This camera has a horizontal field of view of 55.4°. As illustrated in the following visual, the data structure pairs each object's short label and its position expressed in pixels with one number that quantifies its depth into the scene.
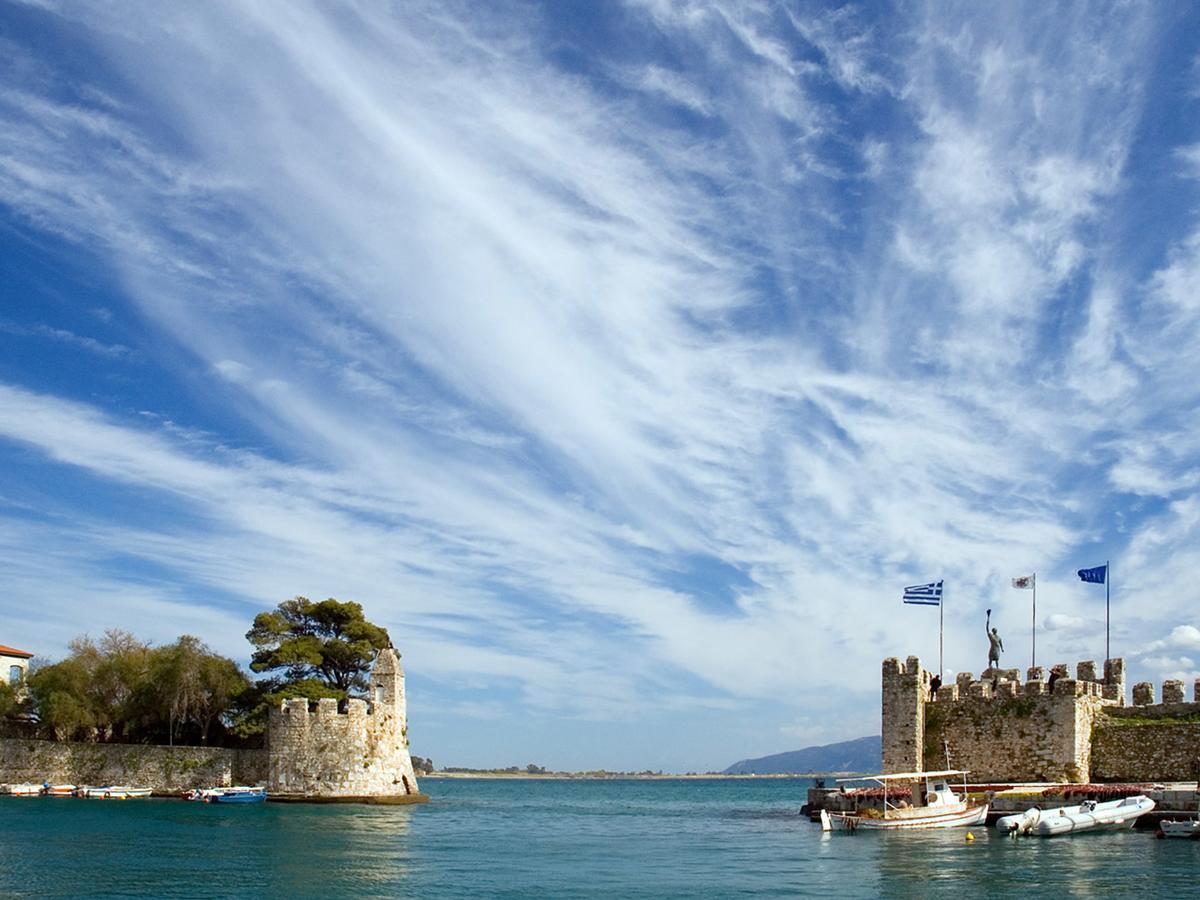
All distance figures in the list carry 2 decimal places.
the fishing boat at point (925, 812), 35.62
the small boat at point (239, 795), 50.93
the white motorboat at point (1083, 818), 32.34
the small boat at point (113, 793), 53.75
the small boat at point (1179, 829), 30.69
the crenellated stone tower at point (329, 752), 51.12
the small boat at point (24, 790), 54.97
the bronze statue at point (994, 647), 40.69
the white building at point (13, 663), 69.06
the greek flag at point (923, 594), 40.91
